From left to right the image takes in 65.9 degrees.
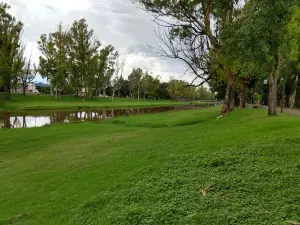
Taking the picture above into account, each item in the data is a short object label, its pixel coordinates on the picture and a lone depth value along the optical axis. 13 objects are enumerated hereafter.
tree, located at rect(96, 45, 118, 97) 62.12
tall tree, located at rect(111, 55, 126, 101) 67.07
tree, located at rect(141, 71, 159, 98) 82.12
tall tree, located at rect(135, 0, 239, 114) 19.40
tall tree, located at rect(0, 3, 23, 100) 40.36
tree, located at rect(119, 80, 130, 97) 89.13
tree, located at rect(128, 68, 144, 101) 82.52
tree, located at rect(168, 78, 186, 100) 78.35
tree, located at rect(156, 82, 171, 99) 94.57
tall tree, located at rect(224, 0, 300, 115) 8.56
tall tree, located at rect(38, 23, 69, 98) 54.29
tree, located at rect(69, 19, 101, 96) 56.60
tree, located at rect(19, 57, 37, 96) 49.44
